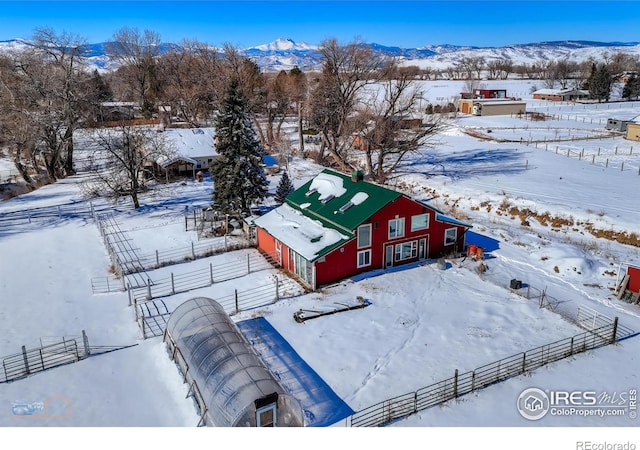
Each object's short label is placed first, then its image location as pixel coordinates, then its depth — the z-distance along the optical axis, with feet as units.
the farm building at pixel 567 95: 363.35
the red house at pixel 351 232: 84.89
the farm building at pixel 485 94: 382.22
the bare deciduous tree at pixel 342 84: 167.12
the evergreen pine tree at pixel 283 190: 127.03
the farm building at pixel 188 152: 162.20
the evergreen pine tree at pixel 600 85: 348.38
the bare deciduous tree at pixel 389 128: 150.61
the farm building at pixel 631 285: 77.61
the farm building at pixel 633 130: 205.67
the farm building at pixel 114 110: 215.51
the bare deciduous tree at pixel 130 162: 132.67
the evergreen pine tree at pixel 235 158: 108.58
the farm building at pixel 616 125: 229.66
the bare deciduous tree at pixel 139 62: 301.22
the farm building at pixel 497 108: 301.43
